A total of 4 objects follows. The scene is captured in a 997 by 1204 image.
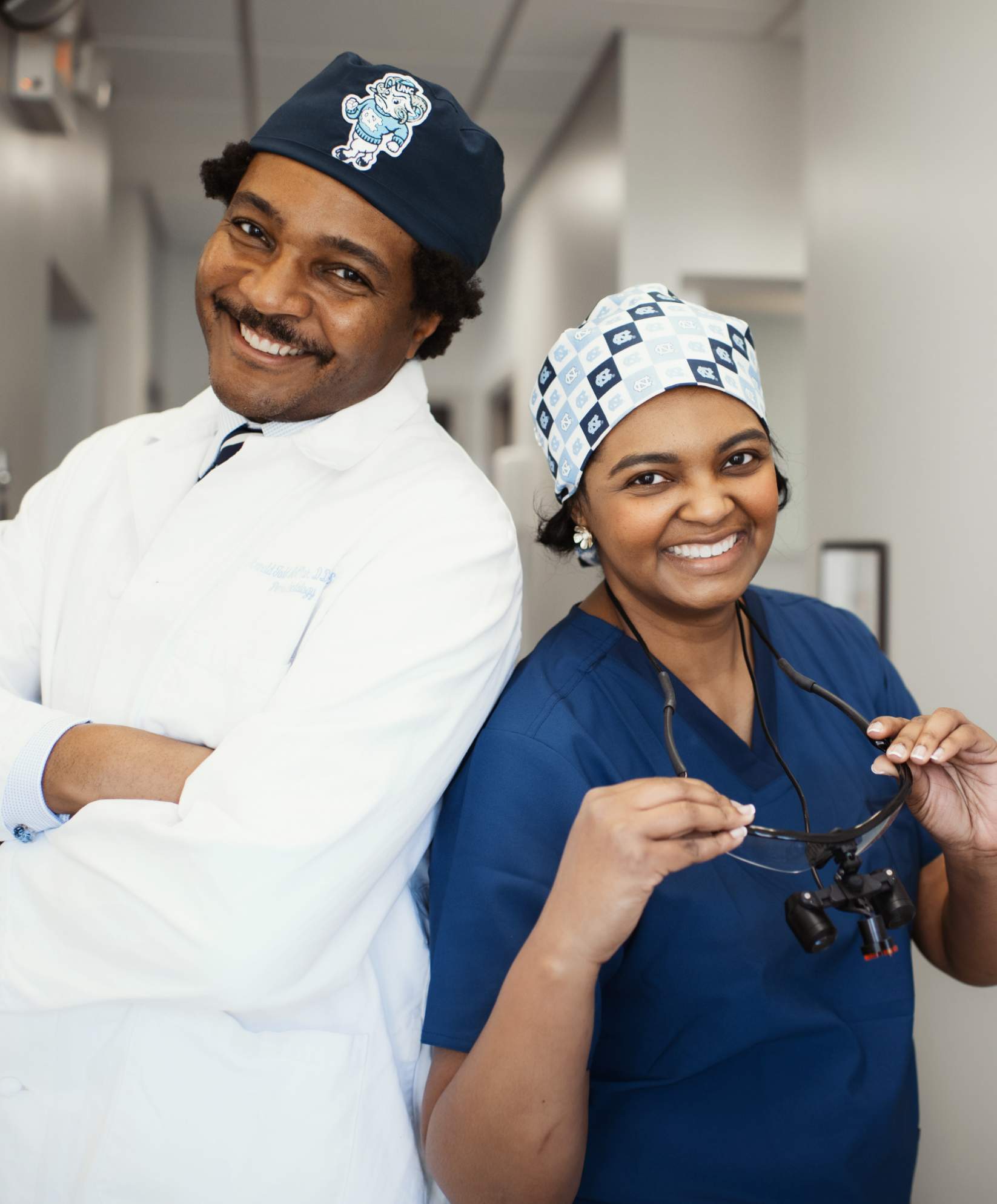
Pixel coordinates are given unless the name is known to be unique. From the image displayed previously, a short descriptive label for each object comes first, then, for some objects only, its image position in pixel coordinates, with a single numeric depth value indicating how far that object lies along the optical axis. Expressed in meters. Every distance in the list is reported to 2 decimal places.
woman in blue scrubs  0.94
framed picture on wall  2.57
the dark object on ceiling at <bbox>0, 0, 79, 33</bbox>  2.85
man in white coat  1.00
